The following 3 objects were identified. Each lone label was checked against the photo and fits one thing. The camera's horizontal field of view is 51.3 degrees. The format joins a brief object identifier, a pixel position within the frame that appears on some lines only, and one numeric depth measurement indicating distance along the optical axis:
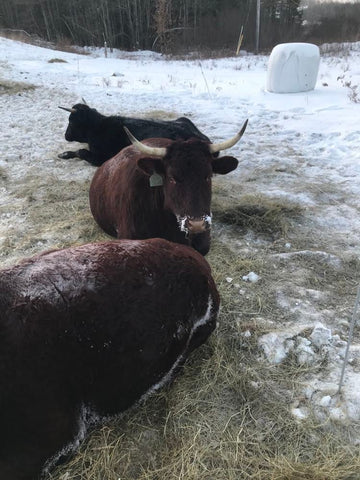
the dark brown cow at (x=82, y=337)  1.86
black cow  6.08
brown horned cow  3.34
